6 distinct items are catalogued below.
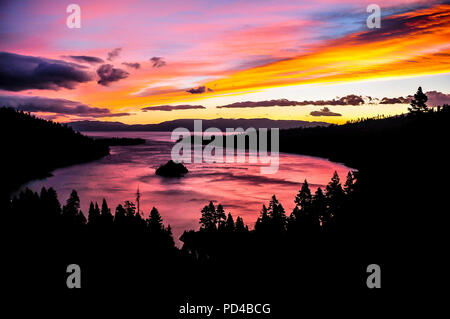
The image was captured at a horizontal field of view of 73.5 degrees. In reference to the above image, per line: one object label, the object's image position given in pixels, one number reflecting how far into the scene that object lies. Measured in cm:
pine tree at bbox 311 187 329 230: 4293
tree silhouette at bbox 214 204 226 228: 4379
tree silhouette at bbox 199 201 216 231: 4393
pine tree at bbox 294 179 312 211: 4431
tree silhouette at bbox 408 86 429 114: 4881
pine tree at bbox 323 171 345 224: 4056
